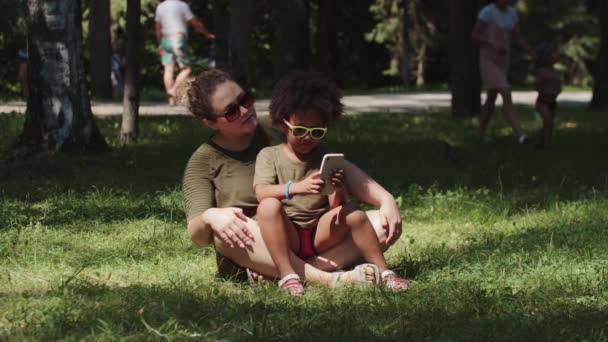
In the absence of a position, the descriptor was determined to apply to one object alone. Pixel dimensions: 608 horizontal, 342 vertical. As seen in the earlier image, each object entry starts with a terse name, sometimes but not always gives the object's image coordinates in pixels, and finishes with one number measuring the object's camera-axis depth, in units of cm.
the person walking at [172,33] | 1639
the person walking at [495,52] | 1295
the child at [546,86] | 1184
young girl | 532
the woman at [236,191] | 549
